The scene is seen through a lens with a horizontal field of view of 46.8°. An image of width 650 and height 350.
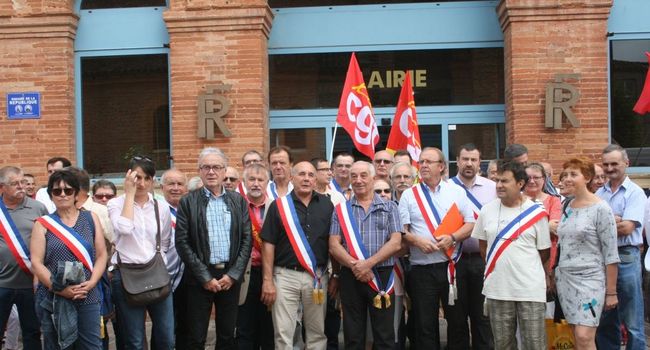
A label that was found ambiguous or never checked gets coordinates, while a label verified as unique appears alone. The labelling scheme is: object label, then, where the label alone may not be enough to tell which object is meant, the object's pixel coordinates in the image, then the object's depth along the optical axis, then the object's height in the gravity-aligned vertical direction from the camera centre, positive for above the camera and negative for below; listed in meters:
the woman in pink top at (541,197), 6.54 -0.33
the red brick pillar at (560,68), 10.04 +1.23
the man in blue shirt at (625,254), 6.64 -0.86
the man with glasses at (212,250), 6.39 -0.74
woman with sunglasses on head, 6.11 -0.64
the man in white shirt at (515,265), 5.89 -0.83
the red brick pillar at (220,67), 10.30 +1.33
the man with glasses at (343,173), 7.72 -0.12
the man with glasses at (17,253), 6.58 -0.77
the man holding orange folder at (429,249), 6.62 -0.78
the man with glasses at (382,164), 7.98 -0.03
